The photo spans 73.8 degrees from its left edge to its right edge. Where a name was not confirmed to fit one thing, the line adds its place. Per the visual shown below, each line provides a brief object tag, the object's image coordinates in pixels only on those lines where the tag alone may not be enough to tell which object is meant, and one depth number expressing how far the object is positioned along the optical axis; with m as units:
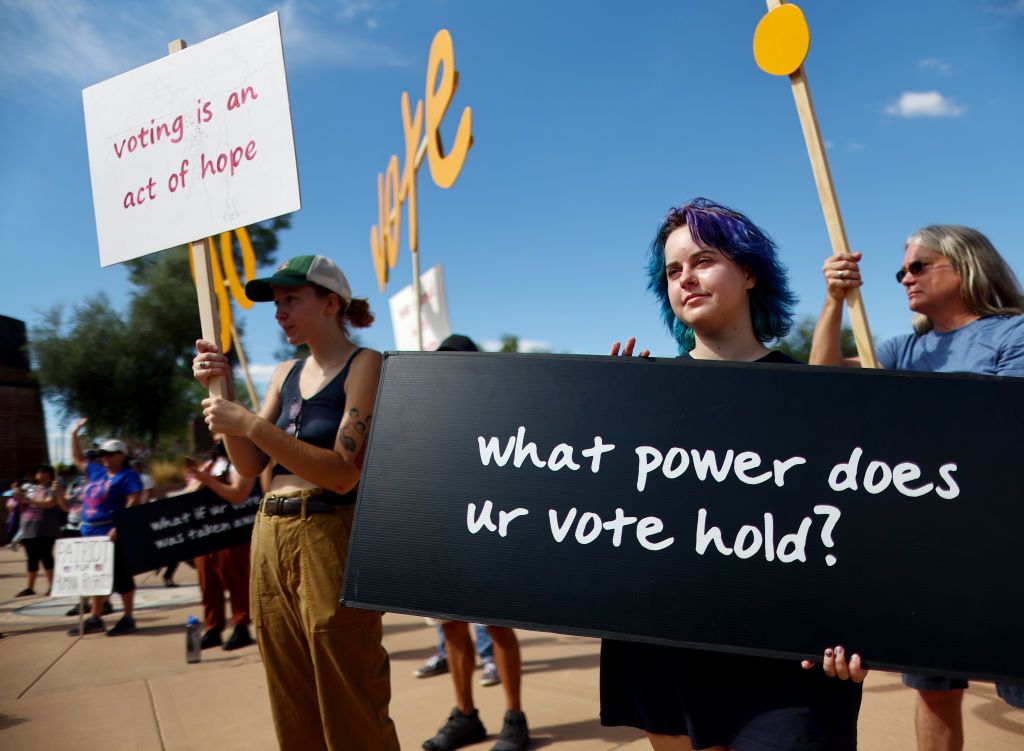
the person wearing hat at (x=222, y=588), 5.39
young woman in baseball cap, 2.06
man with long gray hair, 2.17
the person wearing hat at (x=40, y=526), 8.27
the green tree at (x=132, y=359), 23.39
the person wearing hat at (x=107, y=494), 6.31
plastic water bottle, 4.84
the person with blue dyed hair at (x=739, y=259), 1.52
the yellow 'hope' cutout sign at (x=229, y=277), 4.87
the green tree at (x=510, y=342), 72.29
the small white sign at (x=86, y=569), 6.02
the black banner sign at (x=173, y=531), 4.97
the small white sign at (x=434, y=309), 5.85
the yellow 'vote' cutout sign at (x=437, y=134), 4.96
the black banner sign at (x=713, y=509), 1.21
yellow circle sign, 1.92
